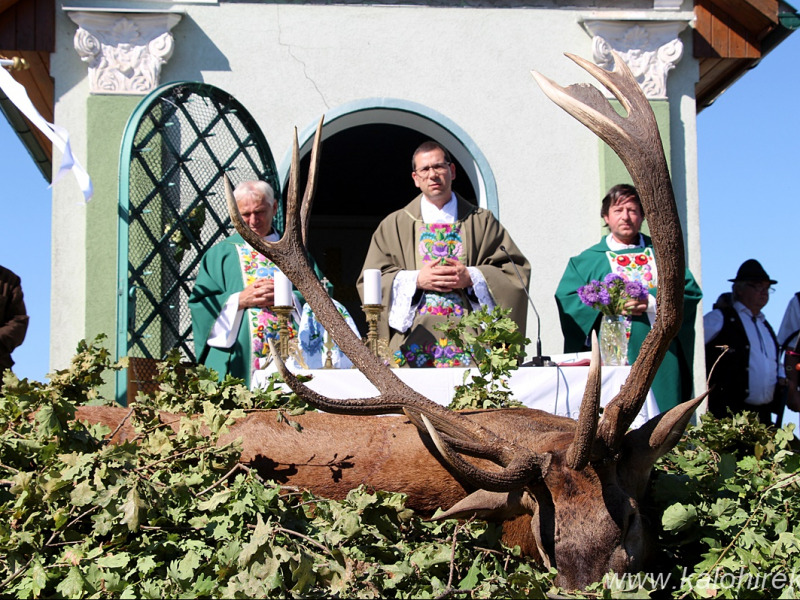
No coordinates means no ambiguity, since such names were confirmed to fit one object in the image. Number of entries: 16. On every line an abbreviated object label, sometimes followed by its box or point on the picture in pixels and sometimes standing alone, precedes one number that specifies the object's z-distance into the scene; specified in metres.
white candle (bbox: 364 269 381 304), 5.52
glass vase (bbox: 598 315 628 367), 5.55
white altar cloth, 5.04
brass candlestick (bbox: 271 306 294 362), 5.45
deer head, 3.22
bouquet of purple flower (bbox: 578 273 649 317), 5.63
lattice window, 7.14
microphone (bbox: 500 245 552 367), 5.31
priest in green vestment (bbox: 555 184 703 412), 6.20
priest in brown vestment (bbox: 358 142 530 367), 6.13
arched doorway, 8.24
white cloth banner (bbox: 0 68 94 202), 6.06
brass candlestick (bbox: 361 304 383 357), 5.48
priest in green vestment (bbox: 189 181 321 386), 6.19
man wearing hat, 8.09
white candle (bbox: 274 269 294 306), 5.58
